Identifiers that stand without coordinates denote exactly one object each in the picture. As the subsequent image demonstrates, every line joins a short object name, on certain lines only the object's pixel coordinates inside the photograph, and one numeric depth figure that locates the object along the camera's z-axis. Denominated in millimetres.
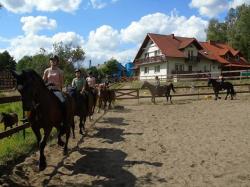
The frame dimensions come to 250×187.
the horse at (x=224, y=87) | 16420
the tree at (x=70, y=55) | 31826
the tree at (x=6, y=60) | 58801
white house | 34862
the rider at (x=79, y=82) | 7600
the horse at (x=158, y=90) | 15746
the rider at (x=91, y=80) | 9836
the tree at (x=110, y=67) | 50692
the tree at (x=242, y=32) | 40139
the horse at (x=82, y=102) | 6730
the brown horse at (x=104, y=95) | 12161
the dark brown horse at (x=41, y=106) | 4258
